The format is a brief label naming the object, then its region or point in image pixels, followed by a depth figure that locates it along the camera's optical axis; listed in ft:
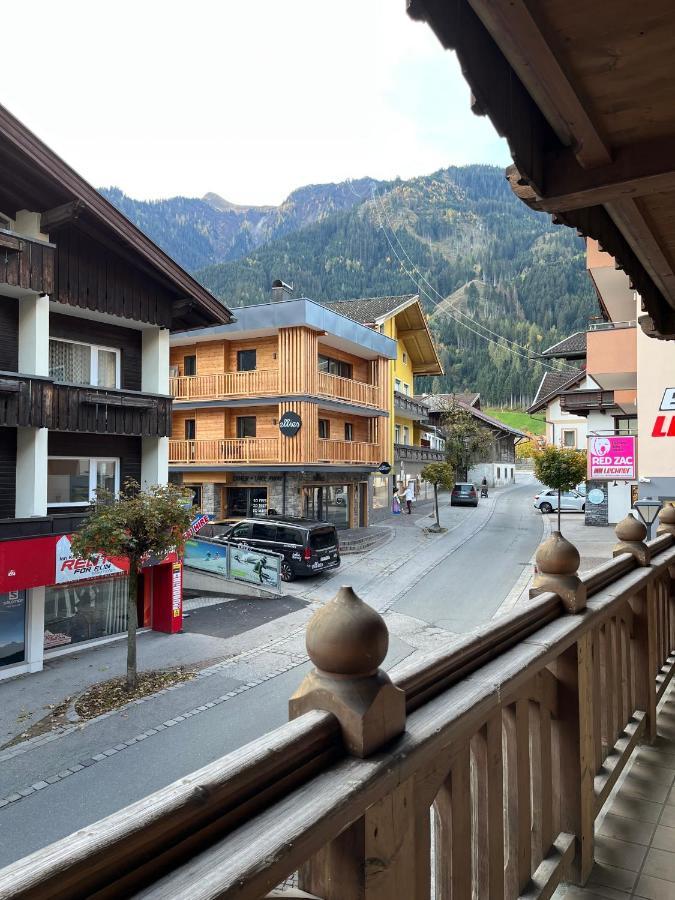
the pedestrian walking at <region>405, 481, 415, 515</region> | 104.99
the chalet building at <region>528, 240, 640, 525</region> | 47.39
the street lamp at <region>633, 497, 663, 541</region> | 31.35
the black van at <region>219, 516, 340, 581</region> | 55.01
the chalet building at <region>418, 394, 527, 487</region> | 150.82
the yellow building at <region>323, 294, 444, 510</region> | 95.76
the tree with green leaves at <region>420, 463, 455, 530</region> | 82.64
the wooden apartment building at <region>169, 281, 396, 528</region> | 69.10
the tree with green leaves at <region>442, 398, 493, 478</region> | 109.19
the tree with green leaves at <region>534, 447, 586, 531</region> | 83.46
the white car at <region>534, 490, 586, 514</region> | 104.58
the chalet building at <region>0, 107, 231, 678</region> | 35.58
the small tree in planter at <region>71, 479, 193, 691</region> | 32.63
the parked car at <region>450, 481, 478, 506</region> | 117.08
